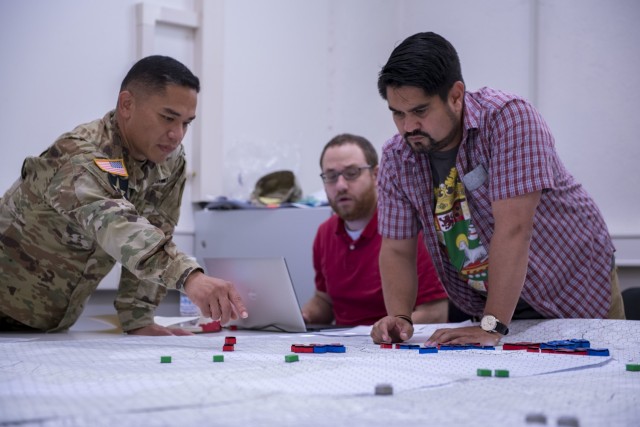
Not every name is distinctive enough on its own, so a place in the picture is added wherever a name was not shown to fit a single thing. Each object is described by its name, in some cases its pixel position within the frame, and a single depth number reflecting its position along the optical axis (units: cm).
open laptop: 230
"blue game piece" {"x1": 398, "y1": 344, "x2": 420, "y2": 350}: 172
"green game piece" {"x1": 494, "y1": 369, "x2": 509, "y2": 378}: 123
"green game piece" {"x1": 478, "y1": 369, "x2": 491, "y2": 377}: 124
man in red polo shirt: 272
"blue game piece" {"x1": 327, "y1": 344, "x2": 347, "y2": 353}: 163
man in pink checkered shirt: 178
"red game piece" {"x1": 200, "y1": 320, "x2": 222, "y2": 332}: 248
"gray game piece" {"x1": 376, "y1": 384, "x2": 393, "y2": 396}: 104
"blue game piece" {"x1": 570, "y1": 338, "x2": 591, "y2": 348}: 167
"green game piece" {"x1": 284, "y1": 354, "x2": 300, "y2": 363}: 140
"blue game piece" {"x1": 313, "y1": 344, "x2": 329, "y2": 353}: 161
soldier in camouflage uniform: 177
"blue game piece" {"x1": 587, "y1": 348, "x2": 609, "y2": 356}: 155
